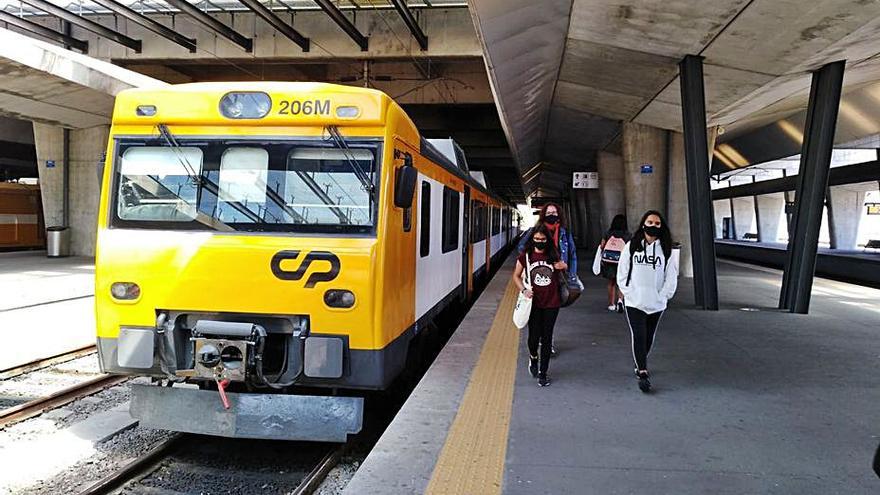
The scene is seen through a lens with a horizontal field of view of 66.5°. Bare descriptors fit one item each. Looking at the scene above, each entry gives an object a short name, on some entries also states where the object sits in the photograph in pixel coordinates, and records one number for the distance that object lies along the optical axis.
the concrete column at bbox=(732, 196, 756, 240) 50.91
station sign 27.09
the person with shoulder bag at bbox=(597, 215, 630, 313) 10.63
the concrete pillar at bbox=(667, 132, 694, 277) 17.70
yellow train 4.76
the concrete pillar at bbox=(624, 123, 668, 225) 17.97
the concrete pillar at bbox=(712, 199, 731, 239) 54.28
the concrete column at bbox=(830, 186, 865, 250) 33.19
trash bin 22.08
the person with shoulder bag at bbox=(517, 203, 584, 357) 6.33
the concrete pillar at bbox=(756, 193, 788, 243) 43.09
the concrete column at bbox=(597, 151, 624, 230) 26.77
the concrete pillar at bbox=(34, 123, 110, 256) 22.55
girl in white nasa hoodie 5.95
